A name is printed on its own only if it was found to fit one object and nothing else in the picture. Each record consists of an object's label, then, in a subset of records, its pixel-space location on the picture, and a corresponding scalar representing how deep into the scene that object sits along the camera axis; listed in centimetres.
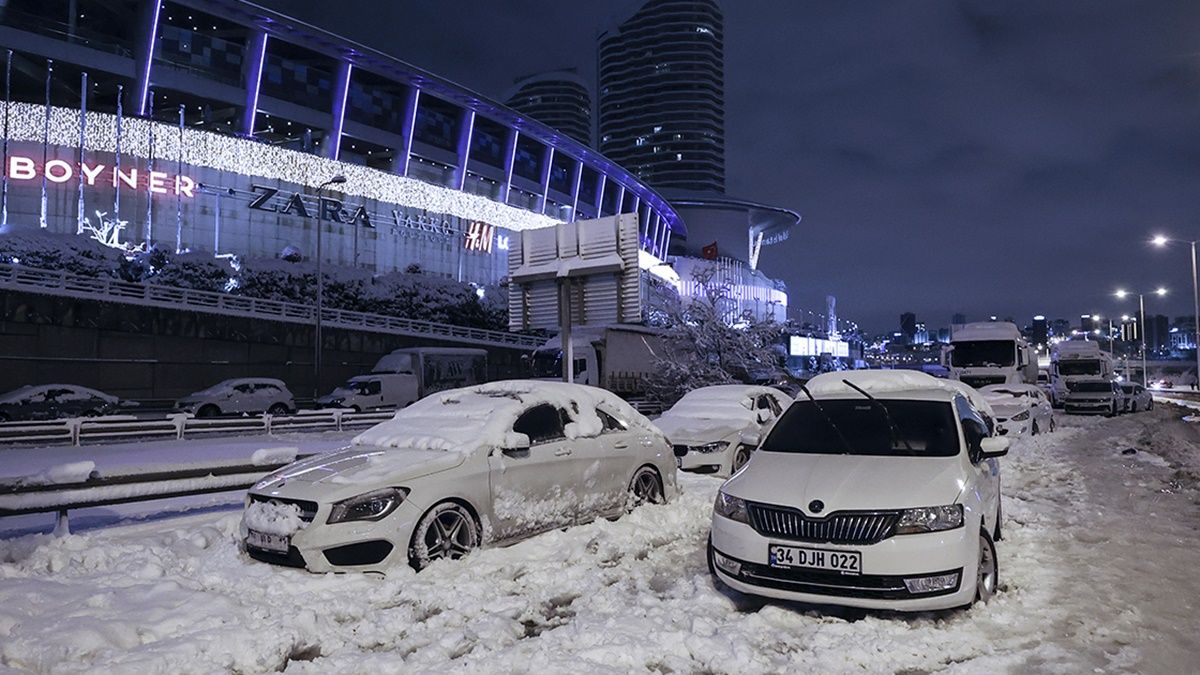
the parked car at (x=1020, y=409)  1778
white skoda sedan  488
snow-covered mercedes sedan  586
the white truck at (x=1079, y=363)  3519
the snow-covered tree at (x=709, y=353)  3061
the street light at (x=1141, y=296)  4741
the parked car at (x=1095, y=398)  2877
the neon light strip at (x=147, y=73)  4228
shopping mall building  3931
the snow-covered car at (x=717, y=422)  1147
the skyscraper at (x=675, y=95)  18650
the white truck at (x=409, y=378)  2855
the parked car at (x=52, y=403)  2195
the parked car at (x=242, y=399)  2498
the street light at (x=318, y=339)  3033
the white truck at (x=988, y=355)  2631
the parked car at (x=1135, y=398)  3078
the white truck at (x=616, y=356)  3145
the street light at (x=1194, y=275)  3178
